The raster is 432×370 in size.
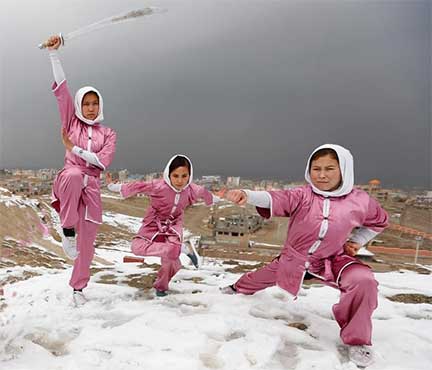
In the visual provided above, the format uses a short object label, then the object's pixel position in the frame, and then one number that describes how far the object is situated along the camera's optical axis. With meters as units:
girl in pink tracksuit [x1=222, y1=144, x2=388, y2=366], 2.03
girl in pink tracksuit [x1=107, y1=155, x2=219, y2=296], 2.70
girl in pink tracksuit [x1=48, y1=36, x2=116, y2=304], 2.44
